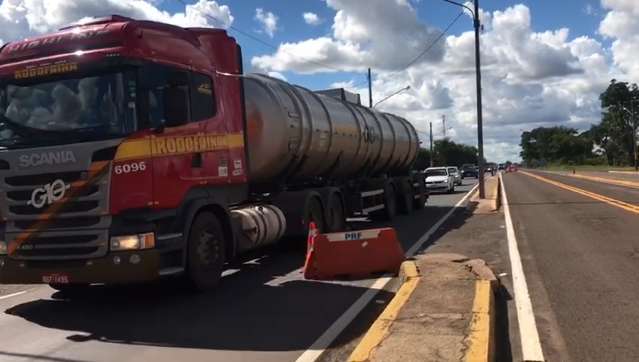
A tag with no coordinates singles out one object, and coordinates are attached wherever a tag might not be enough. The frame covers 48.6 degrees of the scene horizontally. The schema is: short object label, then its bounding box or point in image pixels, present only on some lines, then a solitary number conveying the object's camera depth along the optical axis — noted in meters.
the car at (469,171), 85.69
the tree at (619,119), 140.50
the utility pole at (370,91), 48.34
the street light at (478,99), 30.91
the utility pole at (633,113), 125.49
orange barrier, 10.62
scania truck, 8.18
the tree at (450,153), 150.38
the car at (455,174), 44.73
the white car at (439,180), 40.00
